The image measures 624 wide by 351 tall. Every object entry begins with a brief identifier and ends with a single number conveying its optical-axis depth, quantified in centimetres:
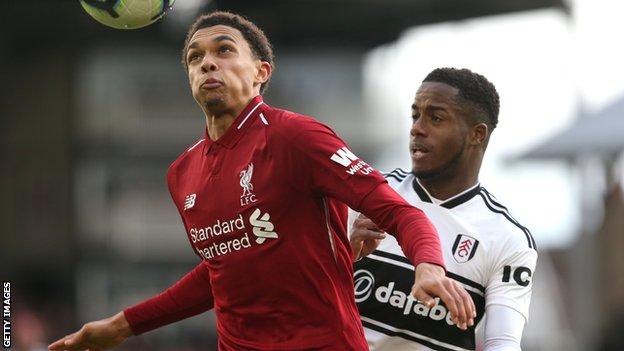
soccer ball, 1401
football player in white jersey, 1378
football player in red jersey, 1219
